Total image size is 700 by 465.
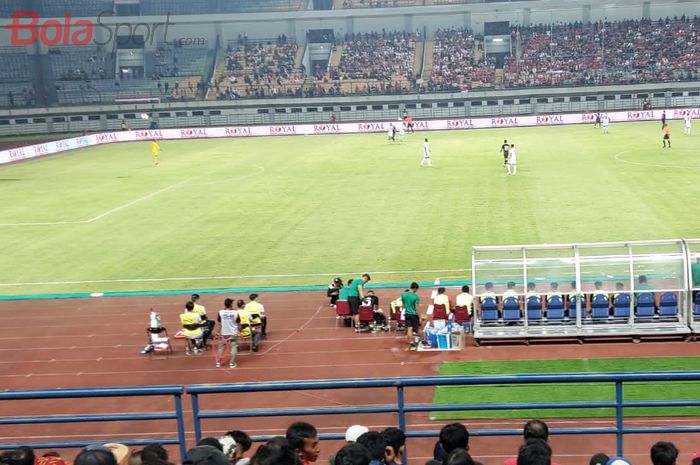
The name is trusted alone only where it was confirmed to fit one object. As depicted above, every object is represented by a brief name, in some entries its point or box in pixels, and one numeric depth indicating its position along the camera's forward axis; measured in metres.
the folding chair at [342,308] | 18.97
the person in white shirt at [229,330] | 16.91
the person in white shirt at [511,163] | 39.75
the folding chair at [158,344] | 18.00
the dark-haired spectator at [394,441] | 6.29
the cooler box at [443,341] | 17.30
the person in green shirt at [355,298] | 18.73
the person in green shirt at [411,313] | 17.22
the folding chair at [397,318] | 18.57
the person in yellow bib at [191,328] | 17.66
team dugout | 17.09
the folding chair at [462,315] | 18.23
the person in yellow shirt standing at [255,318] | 17.82
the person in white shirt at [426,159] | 44.21
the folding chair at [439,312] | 17.20
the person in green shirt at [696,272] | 17.12
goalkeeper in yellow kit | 52.66
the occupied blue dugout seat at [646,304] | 17.44
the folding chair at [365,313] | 18.56
